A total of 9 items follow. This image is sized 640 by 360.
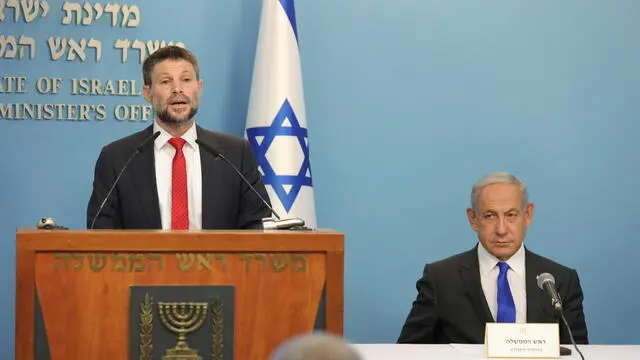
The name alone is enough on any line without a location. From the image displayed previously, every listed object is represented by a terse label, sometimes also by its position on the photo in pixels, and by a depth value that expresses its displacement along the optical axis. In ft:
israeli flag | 33.96
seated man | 26.61
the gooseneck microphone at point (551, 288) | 20.10
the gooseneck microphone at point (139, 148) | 20.44
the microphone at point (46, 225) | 17.07
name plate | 20.75
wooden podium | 16.17
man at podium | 23.09
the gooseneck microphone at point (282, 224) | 17.98
